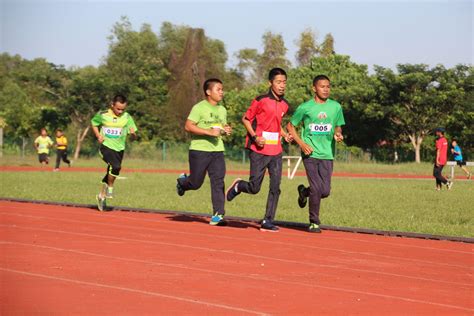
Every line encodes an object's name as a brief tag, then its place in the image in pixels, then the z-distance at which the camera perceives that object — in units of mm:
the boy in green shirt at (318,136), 12602
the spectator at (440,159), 26828
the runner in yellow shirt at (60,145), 40406
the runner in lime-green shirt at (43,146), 42906
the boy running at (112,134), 15984
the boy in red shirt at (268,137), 12570
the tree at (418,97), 57844
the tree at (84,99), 65312
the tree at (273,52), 88375
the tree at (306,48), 76625
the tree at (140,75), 71312
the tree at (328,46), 72812
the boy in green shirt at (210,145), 13164
